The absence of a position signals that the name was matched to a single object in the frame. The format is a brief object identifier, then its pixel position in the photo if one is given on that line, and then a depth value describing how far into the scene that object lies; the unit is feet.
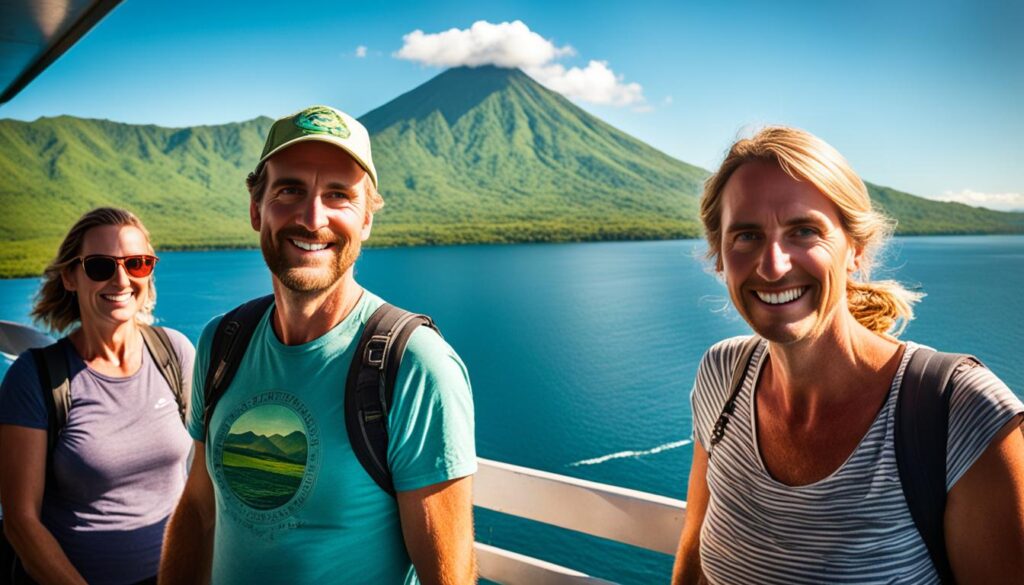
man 3.98
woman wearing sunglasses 6.13
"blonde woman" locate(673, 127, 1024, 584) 3.45
